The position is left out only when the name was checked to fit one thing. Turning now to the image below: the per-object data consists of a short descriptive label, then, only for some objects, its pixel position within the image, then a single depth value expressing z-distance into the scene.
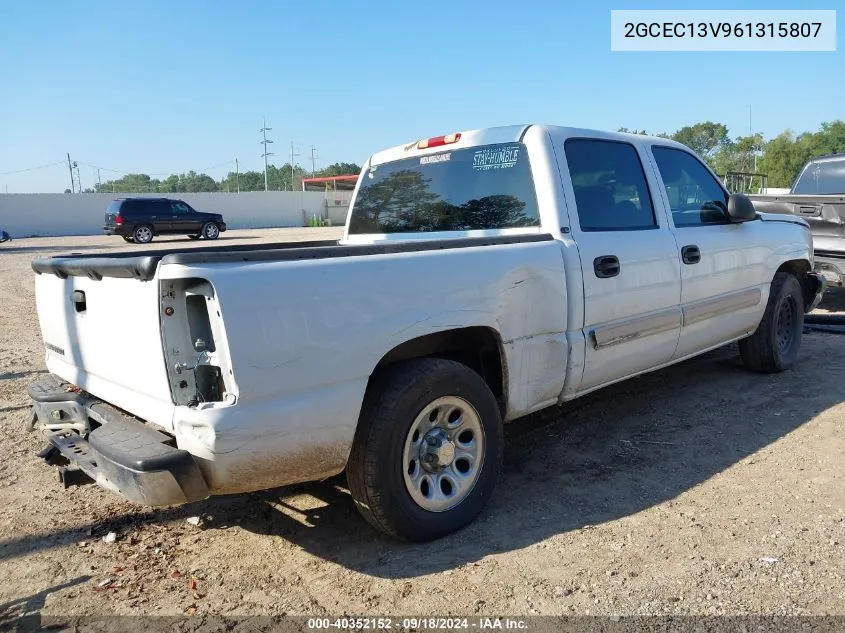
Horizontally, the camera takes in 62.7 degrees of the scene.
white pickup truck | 2.58
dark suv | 27.00
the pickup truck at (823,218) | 8.10
